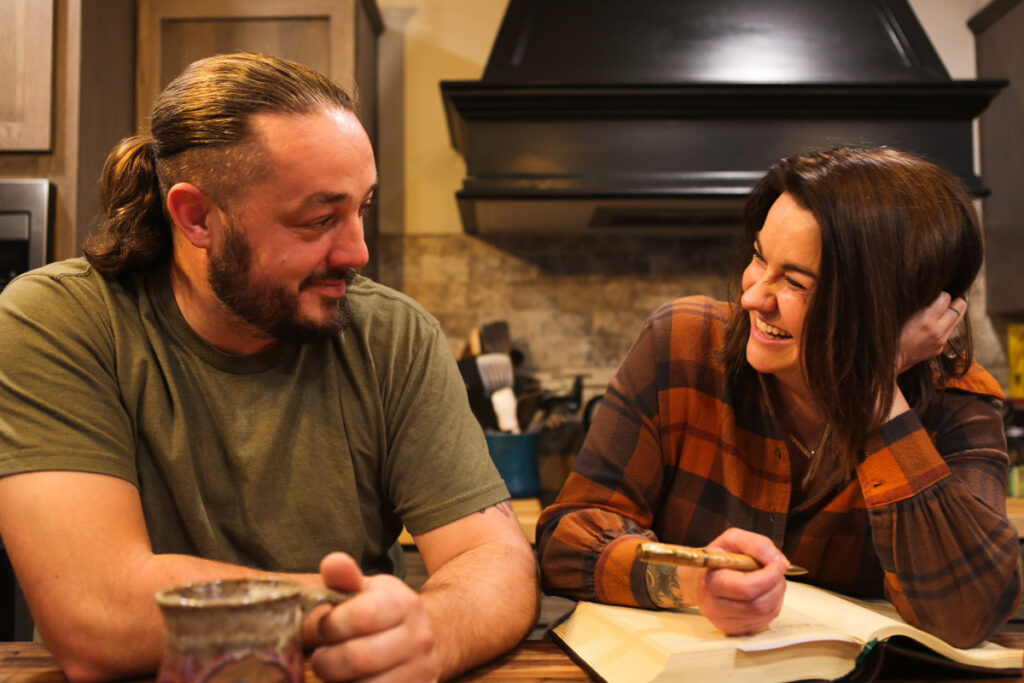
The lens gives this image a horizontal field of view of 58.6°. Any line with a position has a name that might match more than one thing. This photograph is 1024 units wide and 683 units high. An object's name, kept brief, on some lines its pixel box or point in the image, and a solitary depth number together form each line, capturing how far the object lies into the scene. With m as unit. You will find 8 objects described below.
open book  0.72
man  0.84
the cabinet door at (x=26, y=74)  1.84
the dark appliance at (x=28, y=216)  1.80
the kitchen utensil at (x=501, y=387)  2.06
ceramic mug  0.46
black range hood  1.96
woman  0.95
